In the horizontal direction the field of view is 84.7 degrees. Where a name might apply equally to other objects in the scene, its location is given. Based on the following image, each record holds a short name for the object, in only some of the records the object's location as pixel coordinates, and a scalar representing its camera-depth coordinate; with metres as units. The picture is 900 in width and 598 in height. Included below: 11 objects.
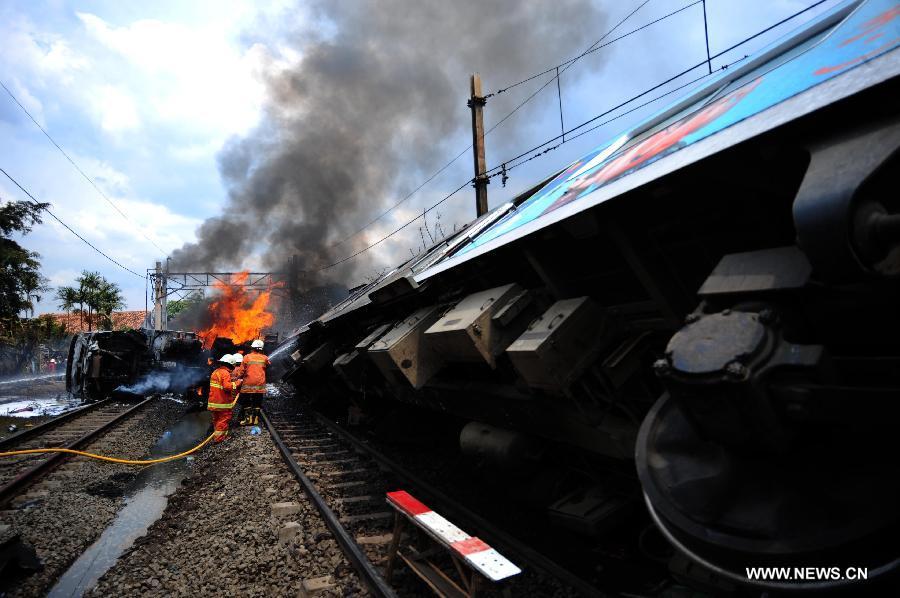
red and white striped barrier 2.58
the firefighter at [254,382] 11.17
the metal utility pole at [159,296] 31.67
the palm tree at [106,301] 52.09
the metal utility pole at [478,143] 11.70
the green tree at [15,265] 28.53
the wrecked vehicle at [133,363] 16.47
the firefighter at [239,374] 11.13
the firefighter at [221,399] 9.95
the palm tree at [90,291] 51.50
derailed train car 1.59
